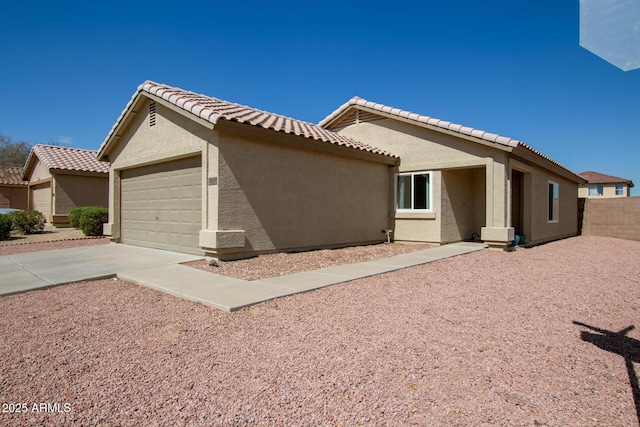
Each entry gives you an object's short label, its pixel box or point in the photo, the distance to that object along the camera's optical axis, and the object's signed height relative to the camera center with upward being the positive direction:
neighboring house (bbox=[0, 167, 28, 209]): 28.59 +1.49
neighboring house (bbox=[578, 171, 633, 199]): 45.72 +3.64
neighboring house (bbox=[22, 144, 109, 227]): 20.31 +1.72
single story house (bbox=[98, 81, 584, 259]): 9.41 +1.09
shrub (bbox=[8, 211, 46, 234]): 17.53 -0.47
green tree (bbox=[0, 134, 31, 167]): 46.16 +7.02
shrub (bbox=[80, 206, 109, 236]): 15.88 -0.38
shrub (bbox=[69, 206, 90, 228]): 17.59 -0.23
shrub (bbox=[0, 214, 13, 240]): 15.42 -0.67
